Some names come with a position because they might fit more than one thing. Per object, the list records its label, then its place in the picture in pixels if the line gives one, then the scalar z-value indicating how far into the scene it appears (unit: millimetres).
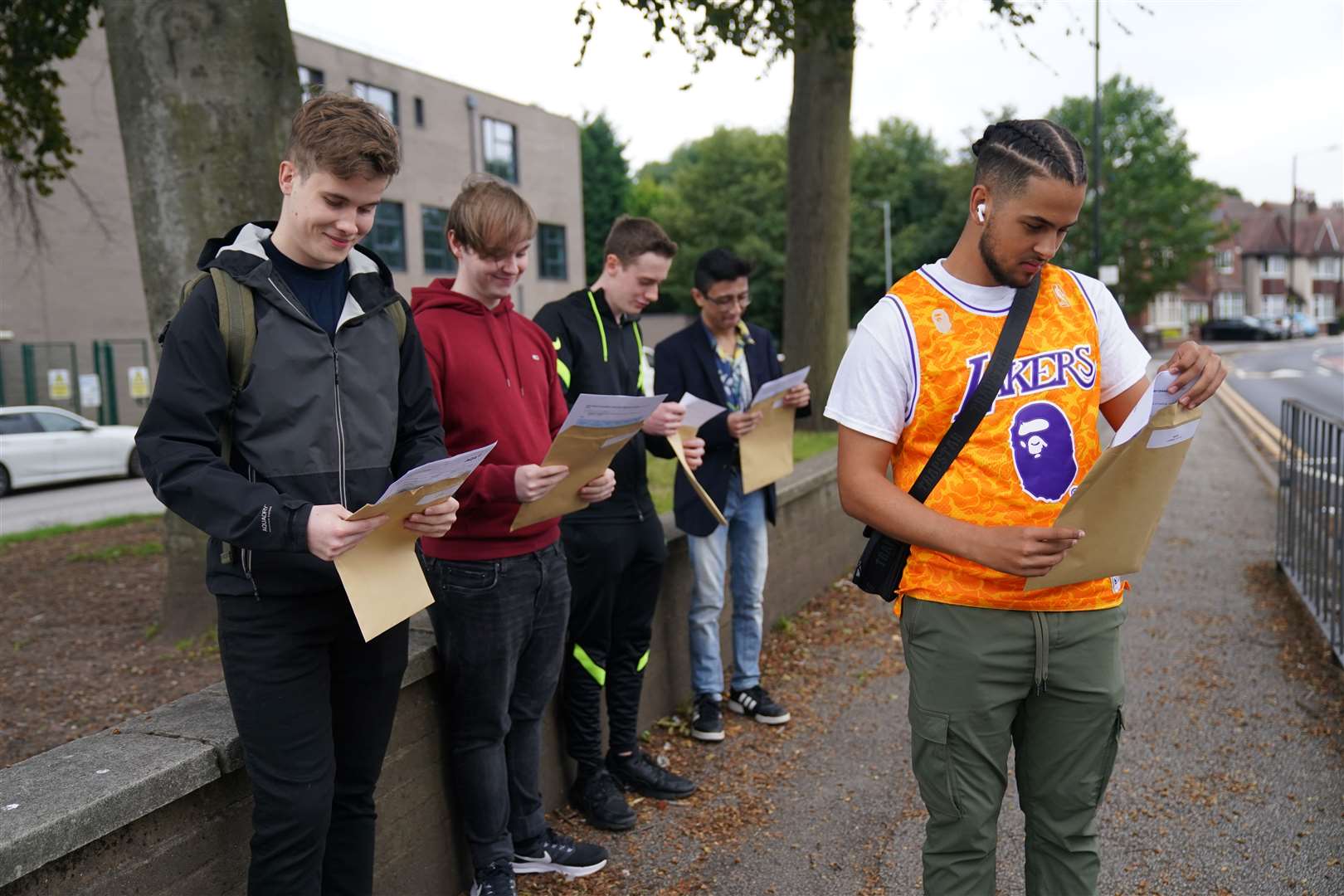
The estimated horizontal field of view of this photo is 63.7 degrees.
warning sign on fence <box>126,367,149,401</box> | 23531
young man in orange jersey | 2361
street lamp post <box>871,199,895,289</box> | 51359
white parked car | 16797
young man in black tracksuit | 3953
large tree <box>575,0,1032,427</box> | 10656
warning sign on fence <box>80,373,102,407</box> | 23000
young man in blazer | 4785
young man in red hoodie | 3160
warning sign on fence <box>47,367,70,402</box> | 22688
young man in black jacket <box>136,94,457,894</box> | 2176
